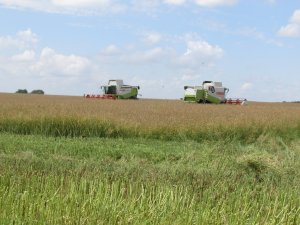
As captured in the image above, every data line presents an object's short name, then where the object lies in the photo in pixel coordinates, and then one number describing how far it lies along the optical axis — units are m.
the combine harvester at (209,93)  41.75
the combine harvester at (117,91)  44.88
